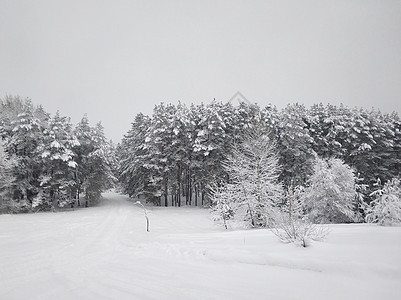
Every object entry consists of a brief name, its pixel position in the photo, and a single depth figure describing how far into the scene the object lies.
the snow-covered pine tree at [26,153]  27.69
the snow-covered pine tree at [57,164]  28.50
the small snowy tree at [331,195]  18.72
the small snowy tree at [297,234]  7.03
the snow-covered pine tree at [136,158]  36.27
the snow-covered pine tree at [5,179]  25.04
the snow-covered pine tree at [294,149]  31.33
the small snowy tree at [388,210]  11.09
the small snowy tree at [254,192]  16.34
